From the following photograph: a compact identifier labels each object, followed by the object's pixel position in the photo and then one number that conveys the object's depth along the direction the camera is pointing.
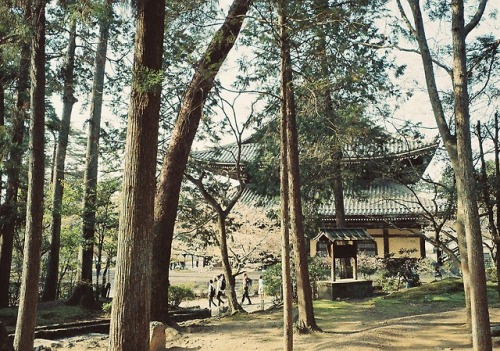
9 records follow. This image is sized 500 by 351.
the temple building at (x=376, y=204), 15.05
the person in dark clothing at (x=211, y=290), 16.41
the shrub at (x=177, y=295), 16.98
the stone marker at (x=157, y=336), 7.88
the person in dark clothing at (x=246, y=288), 16.76
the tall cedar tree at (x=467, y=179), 5.62
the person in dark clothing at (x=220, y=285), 16.25
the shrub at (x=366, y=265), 17.98
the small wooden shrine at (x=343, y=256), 14.38
